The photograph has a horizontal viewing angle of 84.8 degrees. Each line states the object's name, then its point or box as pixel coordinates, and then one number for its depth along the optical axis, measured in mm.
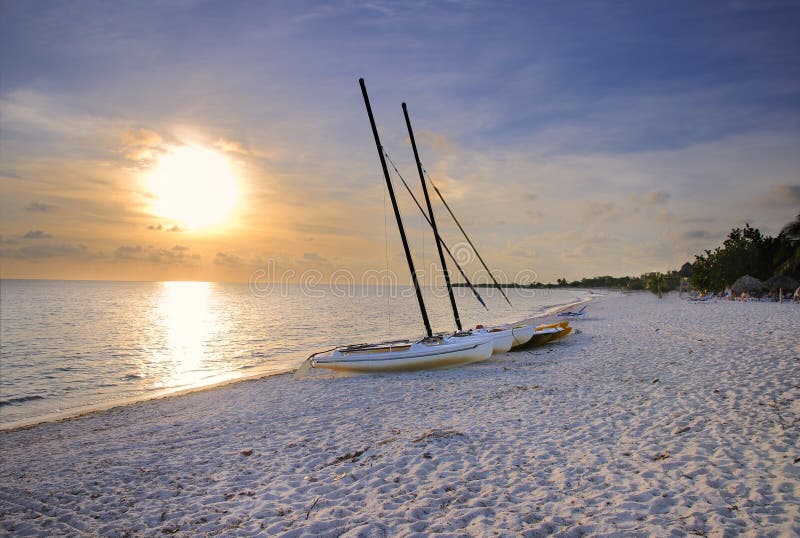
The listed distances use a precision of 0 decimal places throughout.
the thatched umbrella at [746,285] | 38991
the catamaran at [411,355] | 15422
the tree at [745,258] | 45531
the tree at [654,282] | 66344
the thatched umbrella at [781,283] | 37938
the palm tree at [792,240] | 38688
